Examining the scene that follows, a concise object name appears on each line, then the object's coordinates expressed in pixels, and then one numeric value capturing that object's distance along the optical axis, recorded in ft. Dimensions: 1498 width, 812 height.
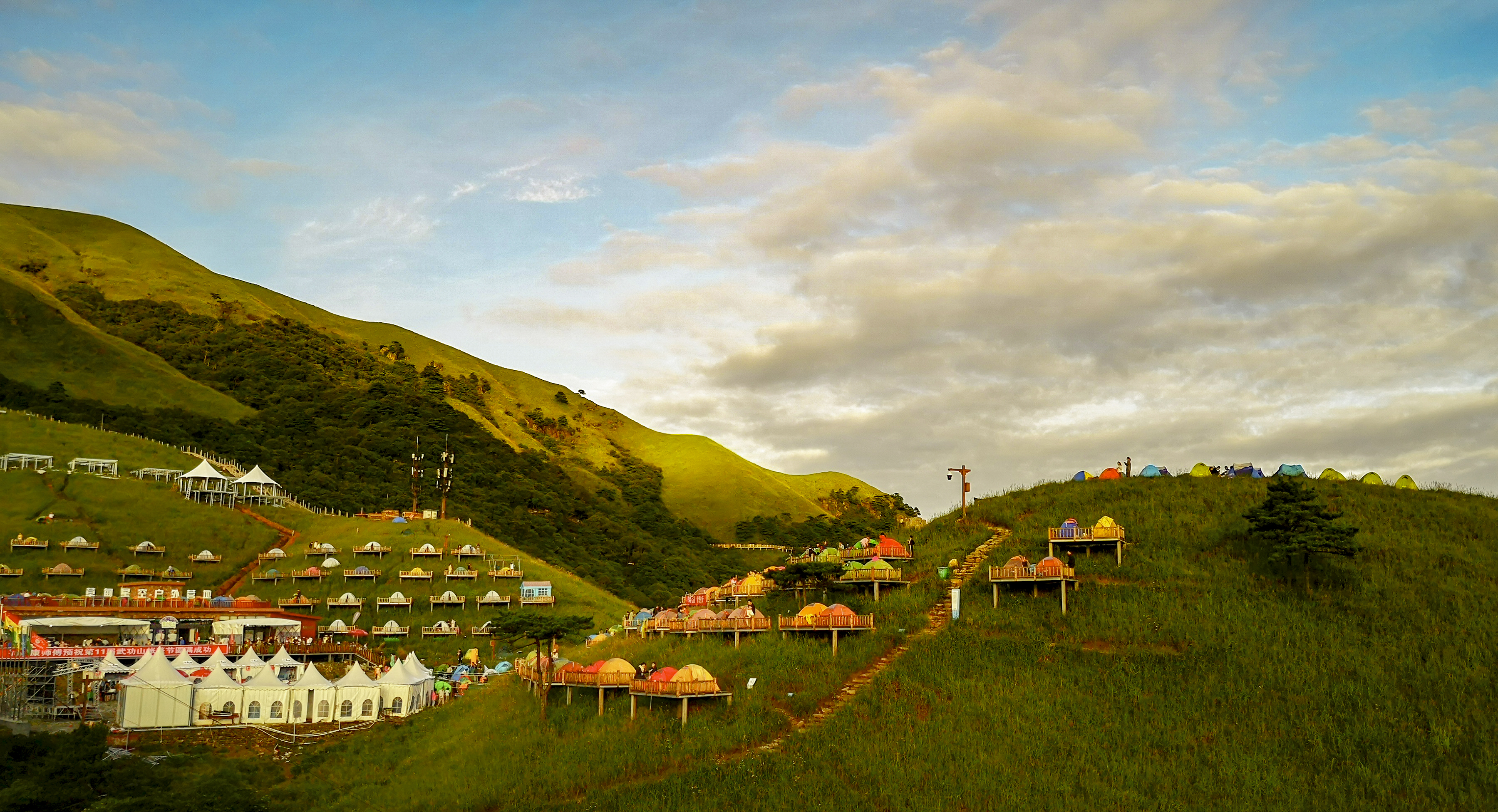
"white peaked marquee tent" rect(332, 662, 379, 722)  200.34
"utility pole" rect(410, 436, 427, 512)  401.29
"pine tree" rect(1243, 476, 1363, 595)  147.43
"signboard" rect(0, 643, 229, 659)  206.18
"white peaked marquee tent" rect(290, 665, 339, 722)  197.47
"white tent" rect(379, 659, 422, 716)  203.82
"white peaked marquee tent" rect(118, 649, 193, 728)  186.09
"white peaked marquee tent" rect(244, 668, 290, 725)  195.42
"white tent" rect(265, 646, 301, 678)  213.66
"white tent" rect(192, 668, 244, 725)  192.46
